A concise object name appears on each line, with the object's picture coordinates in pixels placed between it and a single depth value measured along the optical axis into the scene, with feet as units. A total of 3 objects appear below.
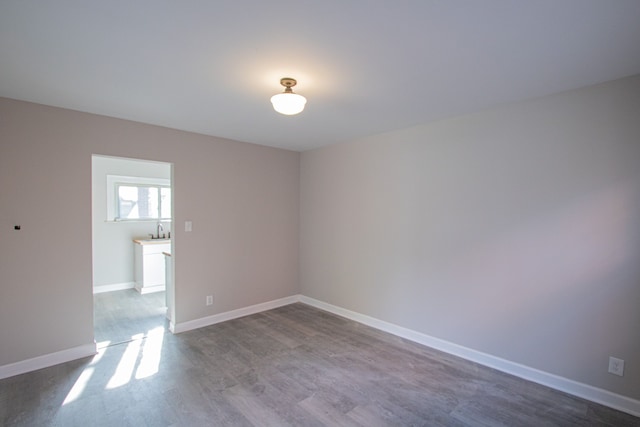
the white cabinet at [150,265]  17.15
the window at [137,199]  17.98
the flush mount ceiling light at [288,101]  7.14
